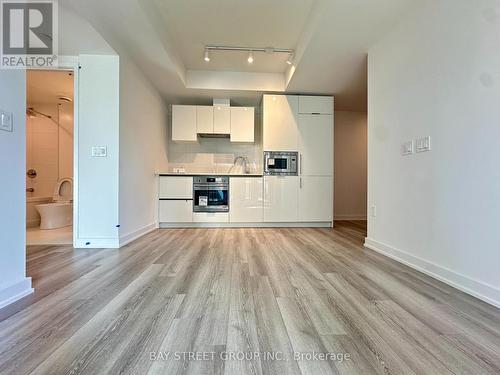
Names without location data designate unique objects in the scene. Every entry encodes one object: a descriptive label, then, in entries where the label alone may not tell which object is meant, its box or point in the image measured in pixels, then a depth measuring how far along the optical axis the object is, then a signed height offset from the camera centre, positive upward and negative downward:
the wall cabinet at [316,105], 4.03 +1.34
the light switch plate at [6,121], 1.34 +0.35
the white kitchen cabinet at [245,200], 4.05 -0.29
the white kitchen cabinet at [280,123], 3.97 +1.02
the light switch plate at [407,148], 2.11 +0.33
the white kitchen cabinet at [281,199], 4.02 -0.27
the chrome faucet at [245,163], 4.70 +0.40
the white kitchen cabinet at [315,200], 4.04 -0.28
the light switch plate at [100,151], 2.63 +0.34
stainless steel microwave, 3.99 +0.34
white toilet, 3.79 -0.50
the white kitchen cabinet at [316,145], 4.03 +0.66
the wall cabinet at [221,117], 4.25 +1.18
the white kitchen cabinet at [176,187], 4.00 -0.07
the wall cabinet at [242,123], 4.28 +1.09
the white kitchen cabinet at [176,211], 3.98 -0.48
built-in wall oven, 4.02 -0.19
